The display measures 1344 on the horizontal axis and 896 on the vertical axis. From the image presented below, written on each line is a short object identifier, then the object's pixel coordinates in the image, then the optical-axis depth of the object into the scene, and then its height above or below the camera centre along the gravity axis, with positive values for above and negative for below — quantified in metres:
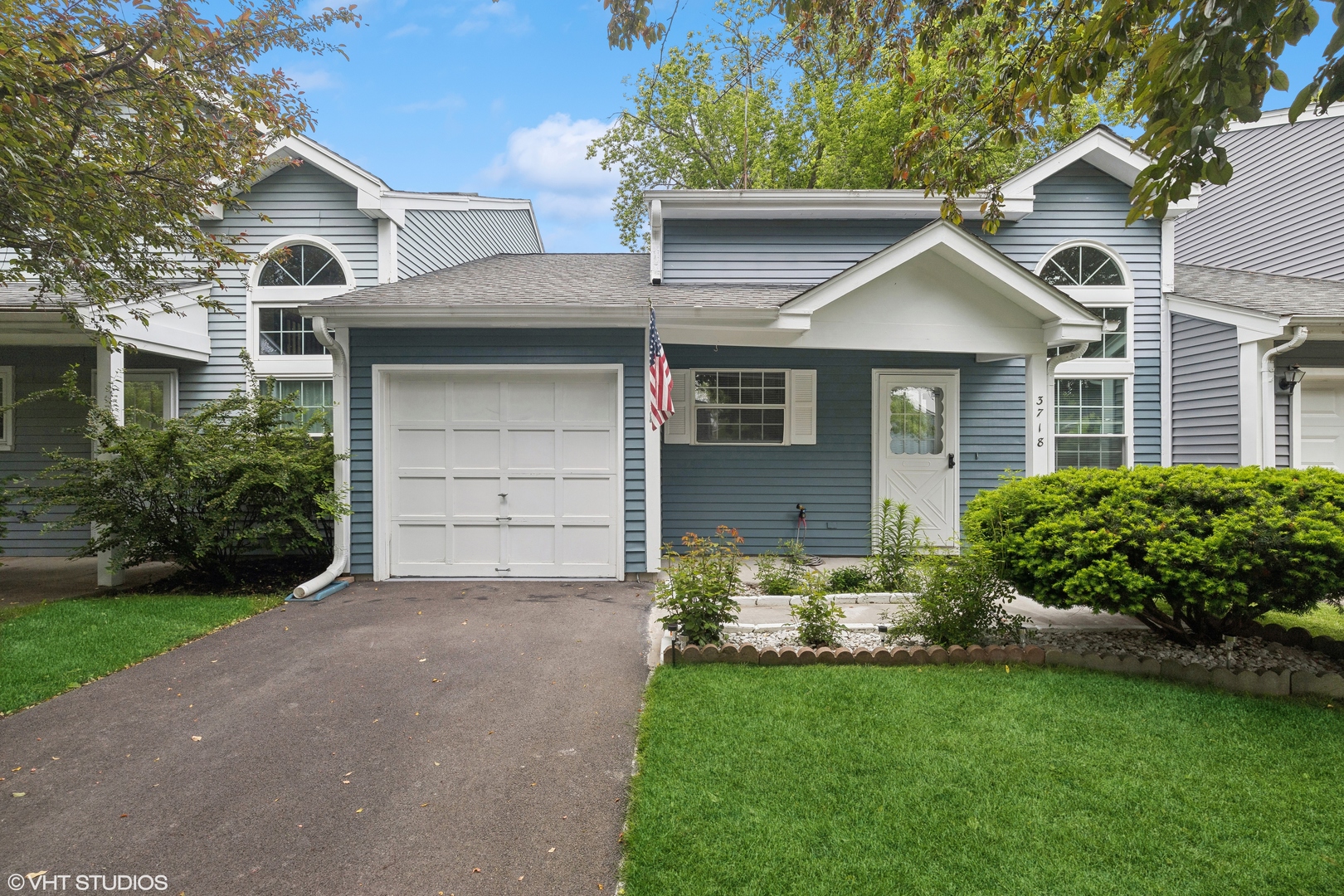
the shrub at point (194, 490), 6.25 -0.42
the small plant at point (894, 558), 6.19 -1.10
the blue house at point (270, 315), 8.48 +1.75
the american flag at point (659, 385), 5.47 +0.52
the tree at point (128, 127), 4.05 +2.37
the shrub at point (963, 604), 4.59 -1.13
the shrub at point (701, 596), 4.59 -1.07
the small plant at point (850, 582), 6.29 -1.33
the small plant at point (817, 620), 4.68 -1.27
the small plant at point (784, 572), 6.21 -1.25
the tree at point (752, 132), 15.58 +8.54
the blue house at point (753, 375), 6.64 +0.85
